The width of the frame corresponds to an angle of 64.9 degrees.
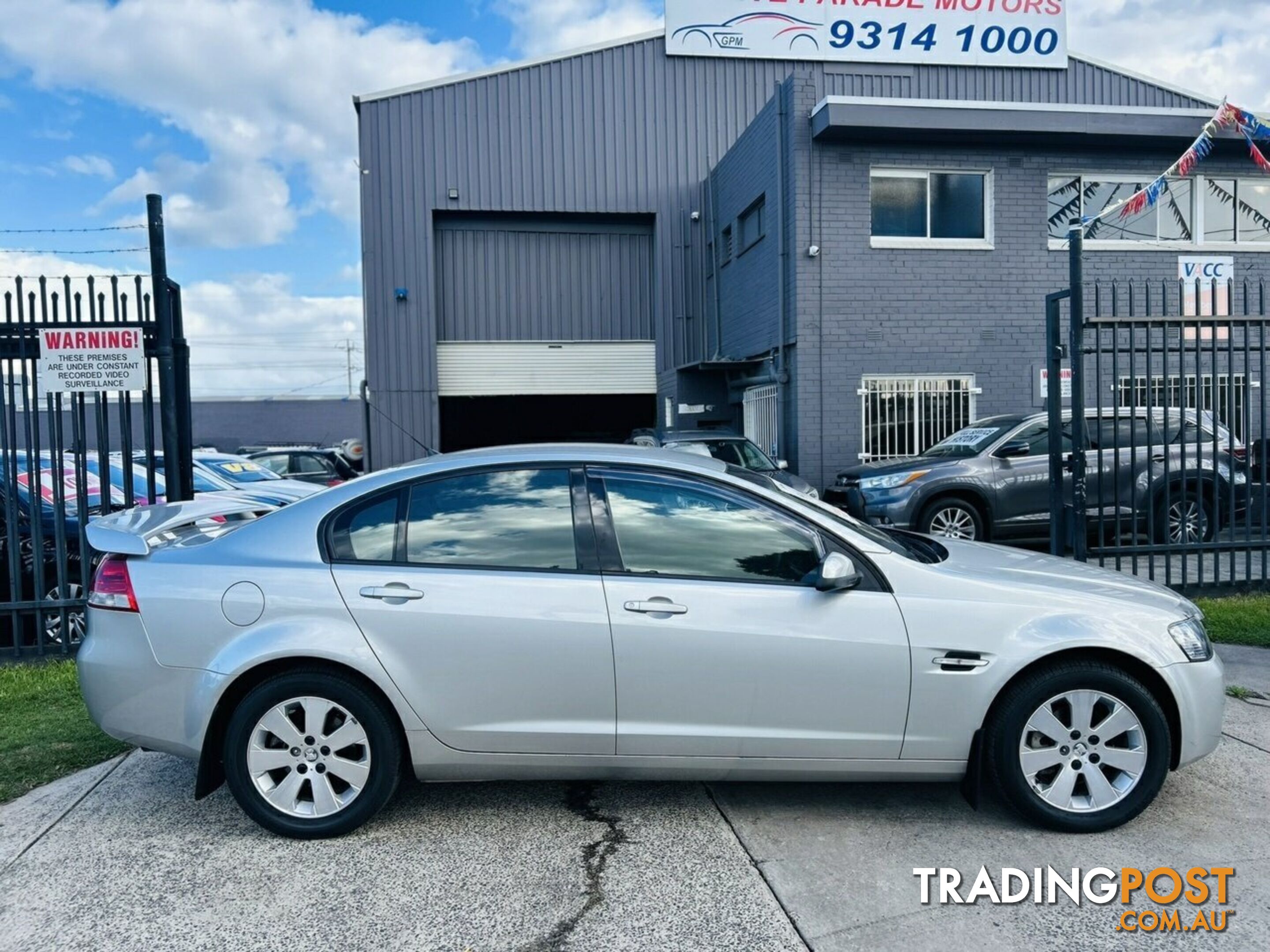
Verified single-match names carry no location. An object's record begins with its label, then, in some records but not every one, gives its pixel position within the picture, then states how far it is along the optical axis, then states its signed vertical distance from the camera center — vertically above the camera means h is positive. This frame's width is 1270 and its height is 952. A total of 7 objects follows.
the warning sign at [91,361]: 6.79 +0.61
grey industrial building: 14.62 +3.54
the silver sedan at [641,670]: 3.85 -0.90
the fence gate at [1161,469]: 7.47 -0.34
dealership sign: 19.89 +8.20
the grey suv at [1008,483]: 10.10 -0.54
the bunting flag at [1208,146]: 11.15 +3.41
